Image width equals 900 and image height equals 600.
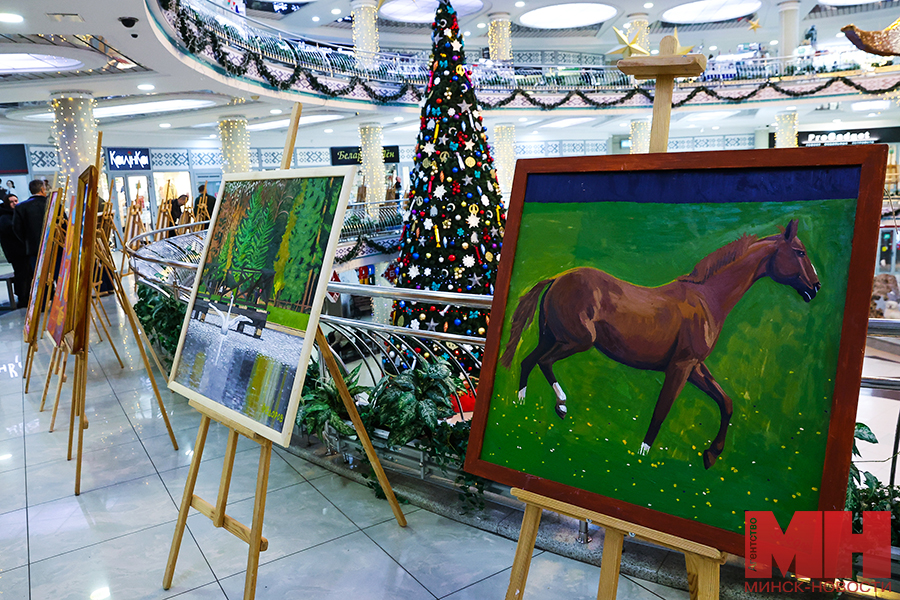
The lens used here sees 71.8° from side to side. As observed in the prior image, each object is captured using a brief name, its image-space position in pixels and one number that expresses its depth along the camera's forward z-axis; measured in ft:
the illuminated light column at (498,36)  67.46
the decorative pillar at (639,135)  71.92
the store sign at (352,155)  69.62
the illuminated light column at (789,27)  66.28
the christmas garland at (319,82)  28.27
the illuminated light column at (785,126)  71.72
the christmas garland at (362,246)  44.06
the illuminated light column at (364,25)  60.70
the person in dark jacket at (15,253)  27.71
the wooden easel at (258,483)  6.46
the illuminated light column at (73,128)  33.32
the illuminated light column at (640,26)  70.23
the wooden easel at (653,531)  4.44
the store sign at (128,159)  57.11
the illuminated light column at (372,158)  58.80
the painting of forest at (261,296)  6.21
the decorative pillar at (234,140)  47.55
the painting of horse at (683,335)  4.02
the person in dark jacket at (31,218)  25.96
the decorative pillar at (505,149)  64.64
